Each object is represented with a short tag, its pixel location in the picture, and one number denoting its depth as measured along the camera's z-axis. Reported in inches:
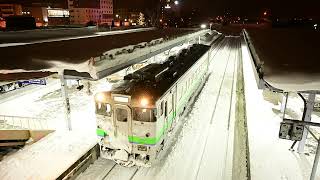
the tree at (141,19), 3149.9
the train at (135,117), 369.4
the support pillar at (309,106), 412.2
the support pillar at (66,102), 521.9
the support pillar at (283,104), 653.8
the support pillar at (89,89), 800.3
